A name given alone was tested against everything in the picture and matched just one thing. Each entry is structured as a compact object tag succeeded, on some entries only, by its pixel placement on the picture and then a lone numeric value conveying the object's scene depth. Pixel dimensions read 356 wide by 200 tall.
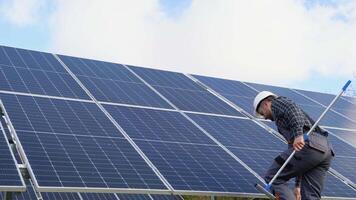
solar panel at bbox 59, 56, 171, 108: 11.50
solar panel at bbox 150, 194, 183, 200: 12.82
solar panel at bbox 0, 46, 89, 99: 10.62
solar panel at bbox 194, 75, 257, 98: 14.68
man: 7.38
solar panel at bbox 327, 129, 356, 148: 13.07
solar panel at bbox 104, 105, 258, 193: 8.48
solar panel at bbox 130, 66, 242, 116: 12.35
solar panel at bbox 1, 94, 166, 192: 7.47
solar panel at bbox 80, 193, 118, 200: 11.91
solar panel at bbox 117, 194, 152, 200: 12.54
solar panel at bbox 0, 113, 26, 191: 6.67
